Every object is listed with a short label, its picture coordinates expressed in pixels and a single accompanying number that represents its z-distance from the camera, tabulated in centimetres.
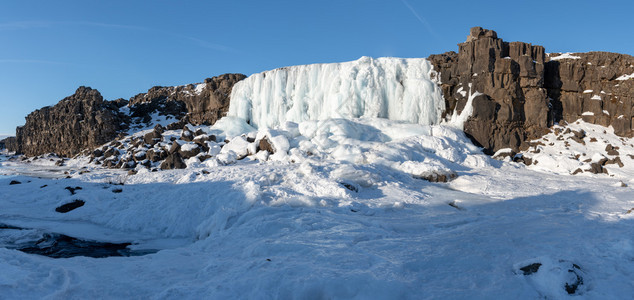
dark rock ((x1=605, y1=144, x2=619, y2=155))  2100
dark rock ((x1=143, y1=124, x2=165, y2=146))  3071
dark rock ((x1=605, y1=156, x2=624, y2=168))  1998
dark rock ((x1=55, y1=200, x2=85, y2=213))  1441
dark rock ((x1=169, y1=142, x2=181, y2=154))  2658
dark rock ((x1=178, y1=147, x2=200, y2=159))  2538
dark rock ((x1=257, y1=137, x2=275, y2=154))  2215
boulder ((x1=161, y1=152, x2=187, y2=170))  2317
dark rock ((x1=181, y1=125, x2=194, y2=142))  2952
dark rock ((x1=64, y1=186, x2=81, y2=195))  1616
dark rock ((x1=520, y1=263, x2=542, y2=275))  523
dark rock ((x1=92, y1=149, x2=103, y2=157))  3284
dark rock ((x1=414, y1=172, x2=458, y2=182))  1658
